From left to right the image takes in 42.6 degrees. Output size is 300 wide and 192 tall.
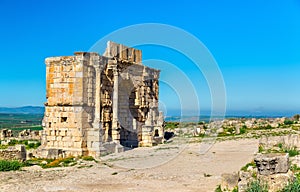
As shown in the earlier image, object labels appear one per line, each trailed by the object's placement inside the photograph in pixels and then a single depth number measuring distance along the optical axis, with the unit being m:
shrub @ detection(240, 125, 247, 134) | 31.26
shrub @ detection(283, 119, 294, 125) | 37.16
